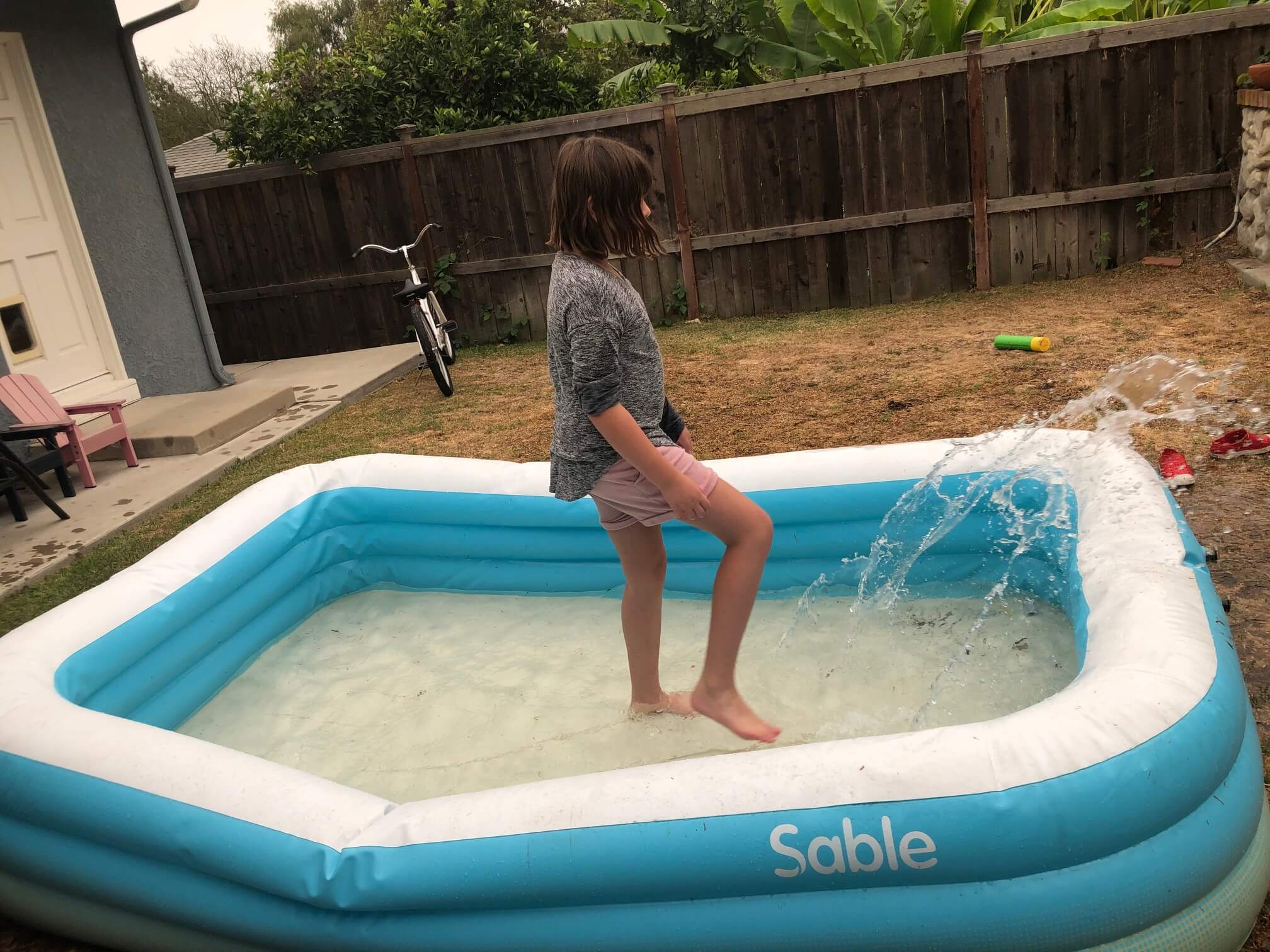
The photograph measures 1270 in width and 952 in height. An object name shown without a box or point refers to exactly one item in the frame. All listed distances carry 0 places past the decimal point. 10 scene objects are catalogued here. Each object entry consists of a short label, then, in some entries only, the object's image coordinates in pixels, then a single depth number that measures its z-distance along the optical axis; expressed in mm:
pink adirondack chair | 5520
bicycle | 7199
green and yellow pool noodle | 6250
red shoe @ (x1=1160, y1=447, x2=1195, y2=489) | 3928
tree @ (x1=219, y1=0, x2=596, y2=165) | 9258
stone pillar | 7078
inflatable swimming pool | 1883
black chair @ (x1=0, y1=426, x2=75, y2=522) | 4934
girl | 2283
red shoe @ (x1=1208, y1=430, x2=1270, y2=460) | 4129
